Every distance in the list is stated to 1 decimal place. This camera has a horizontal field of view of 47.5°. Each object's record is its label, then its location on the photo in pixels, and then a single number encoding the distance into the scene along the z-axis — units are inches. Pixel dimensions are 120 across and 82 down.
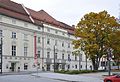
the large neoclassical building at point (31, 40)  1229.7
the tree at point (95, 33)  1047.2
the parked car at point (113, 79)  470.7
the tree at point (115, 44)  910.9
